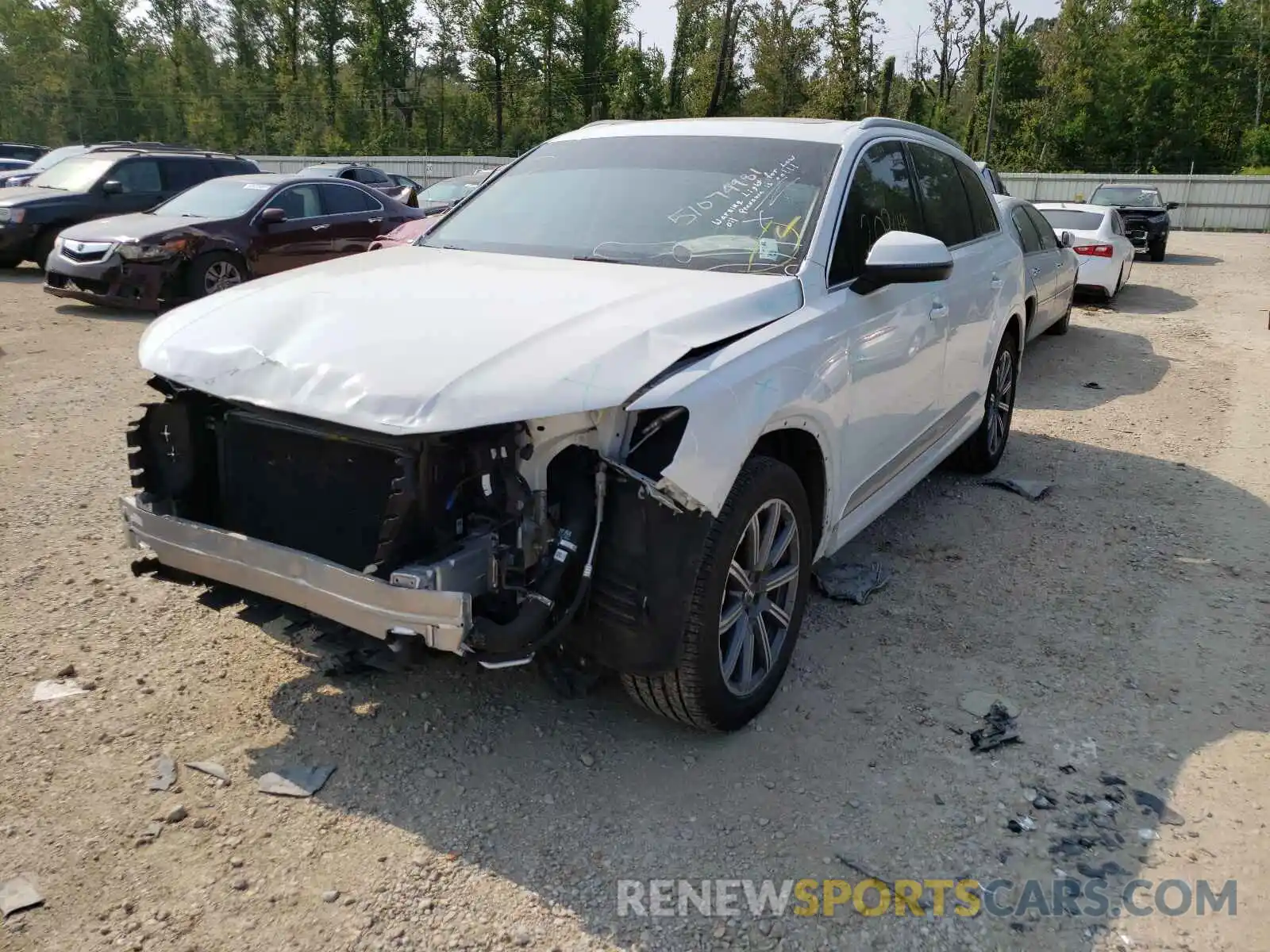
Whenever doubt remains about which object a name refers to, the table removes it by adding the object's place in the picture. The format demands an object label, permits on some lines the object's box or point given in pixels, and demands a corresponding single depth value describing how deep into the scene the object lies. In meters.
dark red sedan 10.36
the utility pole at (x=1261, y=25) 49.51
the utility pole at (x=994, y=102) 43.50
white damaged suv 2.64
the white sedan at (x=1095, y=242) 13.23
